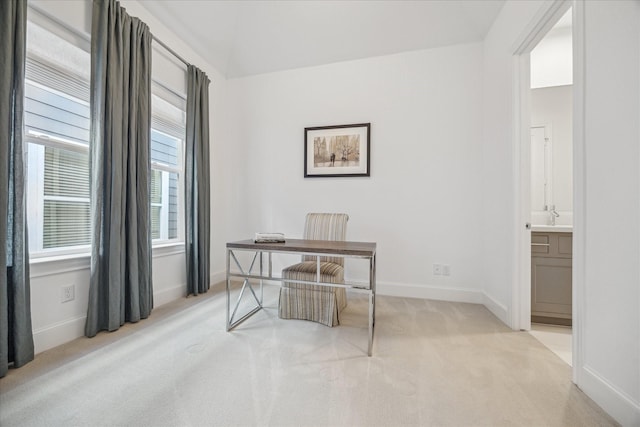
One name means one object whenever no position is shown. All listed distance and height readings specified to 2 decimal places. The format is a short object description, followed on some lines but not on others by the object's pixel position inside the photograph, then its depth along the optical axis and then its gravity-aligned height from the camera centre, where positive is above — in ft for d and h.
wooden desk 5.79 -0.85
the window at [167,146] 8.91 +2.42
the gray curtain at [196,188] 9.68 +0.89
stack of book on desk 7.06 -0.68
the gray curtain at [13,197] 4.80 +0.26
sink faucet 9.34 +0.04
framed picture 10.35 +2.53
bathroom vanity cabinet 7.78 -1.86
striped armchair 7.25 -2.13
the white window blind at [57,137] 5.89 +1.76
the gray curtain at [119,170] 6.48 +1.10
